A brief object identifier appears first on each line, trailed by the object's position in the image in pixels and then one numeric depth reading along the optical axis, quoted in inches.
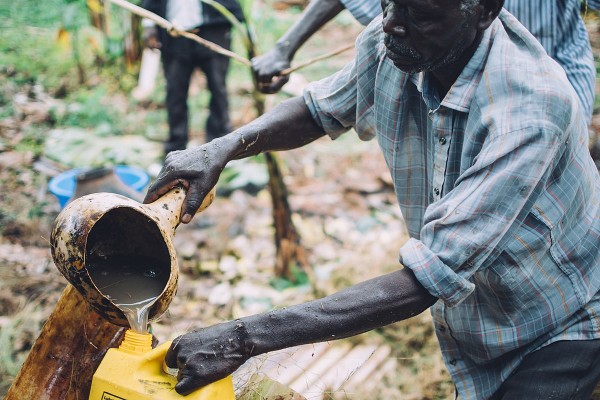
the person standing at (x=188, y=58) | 213.0
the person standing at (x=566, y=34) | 107.9
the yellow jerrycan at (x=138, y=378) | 63.6
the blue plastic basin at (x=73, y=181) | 168.7
